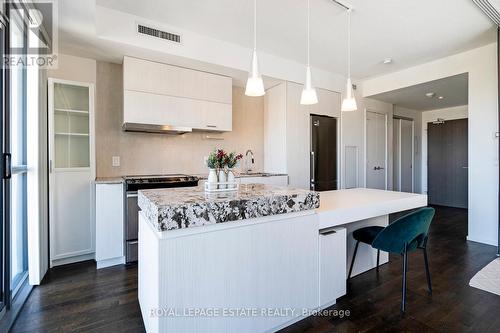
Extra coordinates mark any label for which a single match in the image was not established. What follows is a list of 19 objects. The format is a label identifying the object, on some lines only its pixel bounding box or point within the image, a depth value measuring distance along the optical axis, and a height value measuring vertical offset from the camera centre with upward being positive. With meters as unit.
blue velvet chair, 1.89 -0.53
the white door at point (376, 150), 5.08 +0.28
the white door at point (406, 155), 6.16 +0.22
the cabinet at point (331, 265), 1.86 -0.75
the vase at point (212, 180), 1.77 -0.10
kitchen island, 1.29 -0.55
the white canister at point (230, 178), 1.85 -0.09
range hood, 3.07 +0.46
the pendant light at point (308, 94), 2.19 +0.61
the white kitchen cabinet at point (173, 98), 2.94 +0.84
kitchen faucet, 4.32 +0.05
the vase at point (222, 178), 1.82 -0.09
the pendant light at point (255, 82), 1.90 +0.61
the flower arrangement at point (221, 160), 1.80 +0.04
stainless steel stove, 2.77 -0.48
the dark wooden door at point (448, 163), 5.91 +0.02
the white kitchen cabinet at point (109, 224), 2.69 -0.62
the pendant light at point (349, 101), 2.50 +0.62
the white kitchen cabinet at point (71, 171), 2.69 -0.06
